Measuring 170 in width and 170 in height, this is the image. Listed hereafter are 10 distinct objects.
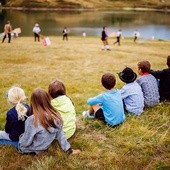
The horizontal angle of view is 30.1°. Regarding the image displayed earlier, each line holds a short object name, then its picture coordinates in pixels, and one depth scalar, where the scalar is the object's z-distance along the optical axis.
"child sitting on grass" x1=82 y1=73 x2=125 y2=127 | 6.96
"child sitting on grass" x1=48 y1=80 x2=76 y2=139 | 6.59
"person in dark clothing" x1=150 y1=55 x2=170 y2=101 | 8.16
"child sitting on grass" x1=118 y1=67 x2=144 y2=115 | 7.56
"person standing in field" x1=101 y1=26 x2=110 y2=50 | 26.47
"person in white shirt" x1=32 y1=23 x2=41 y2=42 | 34.43
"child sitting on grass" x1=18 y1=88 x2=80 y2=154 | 5.68
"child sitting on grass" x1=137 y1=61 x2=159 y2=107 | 7.89
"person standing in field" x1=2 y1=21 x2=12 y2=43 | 30.06
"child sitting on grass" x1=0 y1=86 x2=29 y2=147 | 5.98
